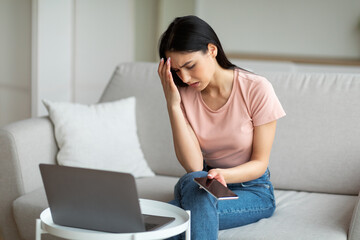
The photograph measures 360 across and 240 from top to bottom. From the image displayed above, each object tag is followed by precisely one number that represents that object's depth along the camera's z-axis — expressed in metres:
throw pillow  3.91
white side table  2.84
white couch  3.70
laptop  2.83
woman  3.29
